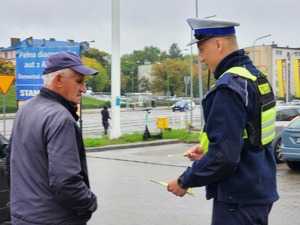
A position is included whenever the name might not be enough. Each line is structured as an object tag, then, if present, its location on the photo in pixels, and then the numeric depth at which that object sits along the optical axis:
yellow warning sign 14.45
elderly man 2.56
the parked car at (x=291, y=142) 10.66
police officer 2.46
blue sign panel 14.45
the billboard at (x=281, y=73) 49.56
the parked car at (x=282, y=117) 12.51
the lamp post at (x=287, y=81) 47.13
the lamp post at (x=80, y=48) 13.72
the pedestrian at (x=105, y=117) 25.54
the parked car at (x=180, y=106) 56.68
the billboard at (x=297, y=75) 48.57
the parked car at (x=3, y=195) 4.88
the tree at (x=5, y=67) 72.50
